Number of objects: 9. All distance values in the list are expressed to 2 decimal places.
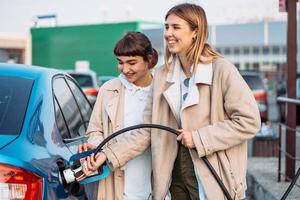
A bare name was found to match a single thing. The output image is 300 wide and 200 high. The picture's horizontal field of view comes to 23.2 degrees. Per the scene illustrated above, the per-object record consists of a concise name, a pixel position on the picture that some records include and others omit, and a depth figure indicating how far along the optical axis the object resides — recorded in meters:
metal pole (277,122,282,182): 8.01
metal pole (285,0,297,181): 7.92
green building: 28.02
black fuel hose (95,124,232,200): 3.54
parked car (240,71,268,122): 20.48
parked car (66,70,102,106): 18.15
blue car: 3.51
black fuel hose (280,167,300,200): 3.80
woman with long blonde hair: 3.55
